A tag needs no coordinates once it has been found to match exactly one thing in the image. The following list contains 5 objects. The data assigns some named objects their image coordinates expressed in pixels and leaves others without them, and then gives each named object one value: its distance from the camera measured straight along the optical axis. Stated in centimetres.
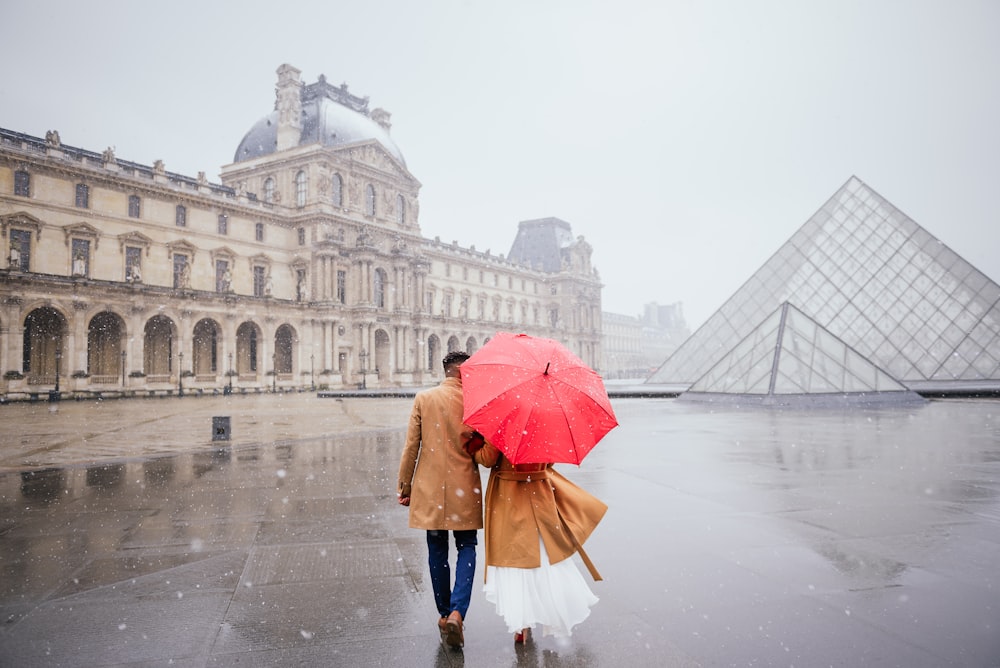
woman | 306
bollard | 1186
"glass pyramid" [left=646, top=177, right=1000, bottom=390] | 2745
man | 321
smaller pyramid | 1928
